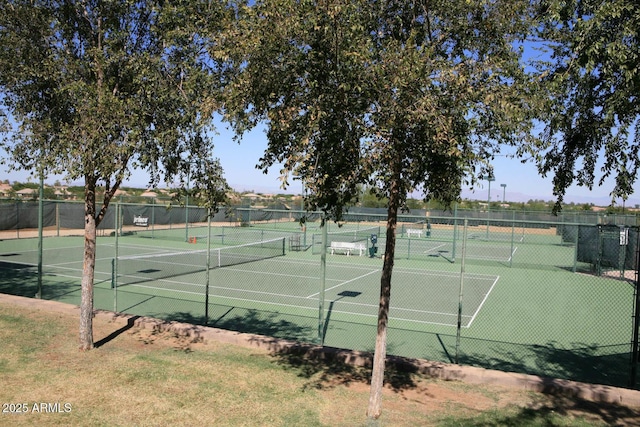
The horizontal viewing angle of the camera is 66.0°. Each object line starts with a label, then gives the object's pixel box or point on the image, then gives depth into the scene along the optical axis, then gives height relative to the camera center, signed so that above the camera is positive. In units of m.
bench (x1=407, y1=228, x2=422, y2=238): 36.20 -2.15
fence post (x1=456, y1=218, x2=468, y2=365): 8.53 -1.70
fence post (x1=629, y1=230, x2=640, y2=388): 7.74 -2.10
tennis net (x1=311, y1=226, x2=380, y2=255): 36.46 -2.78
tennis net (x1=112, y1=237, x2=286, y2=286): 18.11 -3.00
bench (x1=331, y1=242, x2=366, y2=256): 27.91 -2.57
